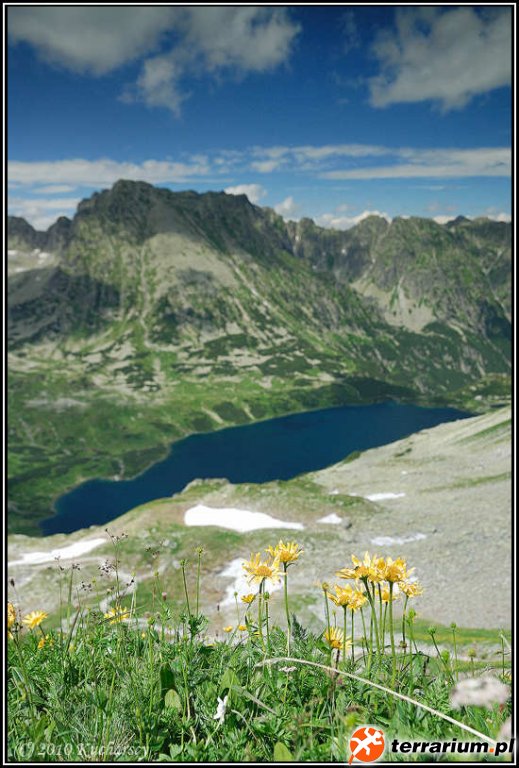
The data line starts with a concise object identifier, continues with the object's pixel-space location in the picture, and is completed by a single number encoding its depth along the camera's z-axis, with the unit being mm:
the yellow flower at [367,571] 4727
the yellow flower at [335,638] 5044
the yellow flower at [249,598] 5450
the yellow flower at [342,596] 5027
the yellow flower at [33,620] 5601
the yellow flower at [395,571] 4738
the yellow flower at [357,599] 5063
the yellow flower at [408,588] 4949
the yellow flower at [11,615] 5030
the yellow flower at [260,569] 4973
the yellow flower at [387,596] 4778
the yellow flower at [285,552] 4988
